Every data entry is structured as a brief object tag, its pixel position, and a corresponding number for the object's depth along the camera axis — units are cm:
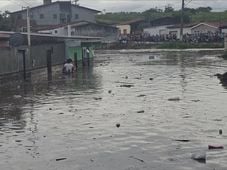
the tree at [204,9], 15162
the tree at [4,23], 6294
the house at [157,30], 10806
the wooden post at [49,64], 4230
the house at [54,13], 9656
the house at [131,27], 11644
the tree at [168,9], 14650
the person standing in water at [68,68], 4003
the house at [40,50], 3800
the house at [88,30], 8431
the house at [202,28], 9804
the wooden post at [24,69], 3611
